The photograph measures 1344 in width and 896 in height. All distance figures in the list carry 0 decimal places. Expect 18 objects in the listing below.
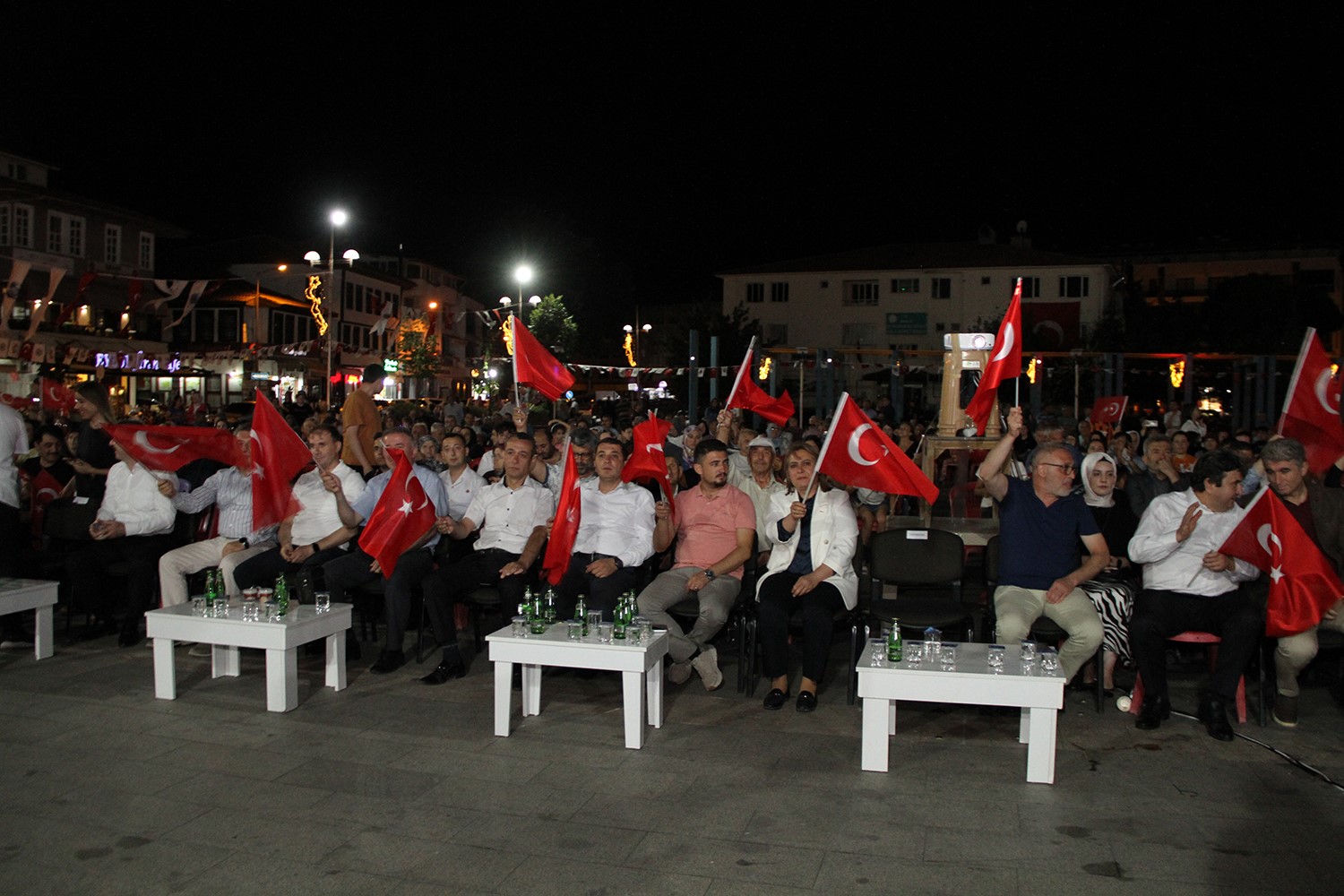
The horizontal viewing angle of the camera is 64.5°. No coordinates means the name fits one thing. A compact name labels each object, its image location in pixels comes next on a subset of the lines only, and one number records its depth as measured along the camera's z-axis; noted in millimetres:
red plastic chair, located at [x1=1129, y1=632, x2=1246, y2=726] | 6094
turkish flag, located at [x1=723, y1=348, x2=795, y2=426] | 10805
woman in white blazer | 6270
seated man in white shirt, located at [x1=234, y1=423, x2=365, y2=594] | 7508
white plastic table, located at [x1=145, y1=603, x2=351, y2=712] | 6105
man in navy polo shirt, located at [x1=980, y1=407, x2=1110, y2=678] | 6219
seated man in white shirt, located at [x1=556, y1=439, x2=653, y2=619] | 7191
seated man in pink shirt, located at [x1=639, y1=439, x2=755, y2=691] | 6605
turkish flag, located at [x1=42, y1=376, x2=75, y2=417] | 11625
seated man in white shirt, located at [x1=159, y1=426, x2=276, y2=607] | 7590
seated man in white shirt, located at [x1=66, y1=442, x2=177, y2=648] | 7840
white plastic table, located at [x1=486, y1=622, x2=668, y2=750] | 5535
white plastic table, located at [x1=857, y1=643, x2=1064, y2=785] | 5016
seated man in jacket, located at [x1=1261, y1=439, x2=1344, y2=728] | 6477
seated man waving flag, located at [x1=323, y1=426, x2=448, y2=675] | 7125
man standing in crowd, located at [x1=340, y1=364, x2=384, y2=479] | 9797
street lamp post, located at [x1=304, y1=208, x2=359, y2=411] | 20781
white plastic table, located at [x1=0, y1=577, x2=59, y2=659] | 6969
